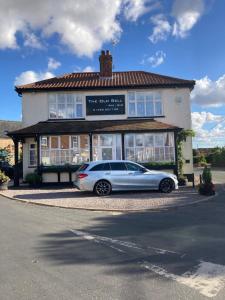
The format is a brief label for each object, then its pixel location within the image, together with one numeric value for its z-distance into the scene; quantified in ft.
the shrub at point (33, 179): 43.16
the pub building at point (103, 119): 46.07
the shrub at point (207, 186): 31.32
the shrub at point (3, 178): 39.79
